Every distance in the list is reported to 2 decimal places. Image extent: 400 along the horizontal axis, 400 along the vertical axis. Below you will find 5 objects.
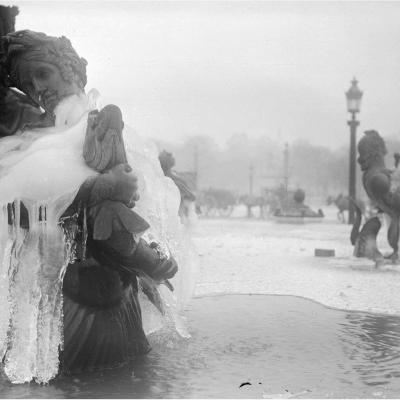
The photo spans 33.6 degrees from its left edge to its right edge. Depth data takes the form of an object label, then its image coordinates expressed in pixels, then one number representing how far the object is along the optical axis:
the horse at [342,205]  26.76
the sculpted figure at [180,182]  5.82
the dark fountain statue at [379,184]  11.09
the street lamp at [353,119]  19.98
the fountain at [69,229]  3.46
